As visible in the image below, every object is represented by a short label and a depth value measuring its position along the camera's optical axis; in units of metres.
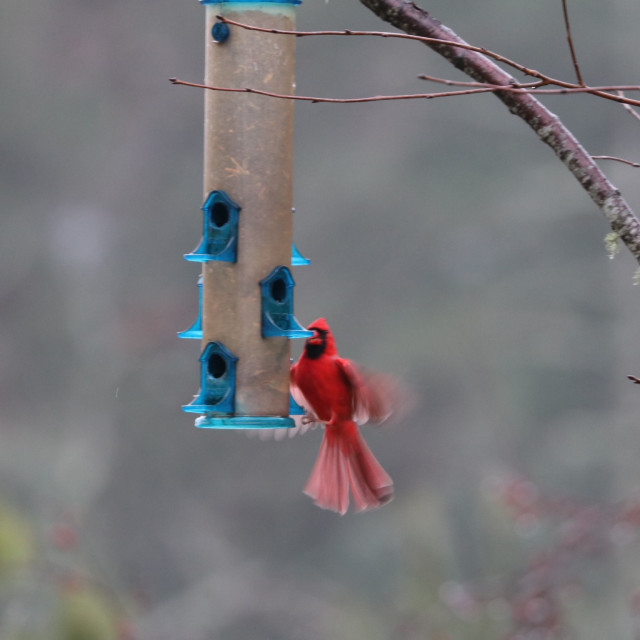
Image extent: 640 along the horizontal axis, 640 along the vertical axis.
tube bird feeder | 7.83
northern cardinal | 8.64
